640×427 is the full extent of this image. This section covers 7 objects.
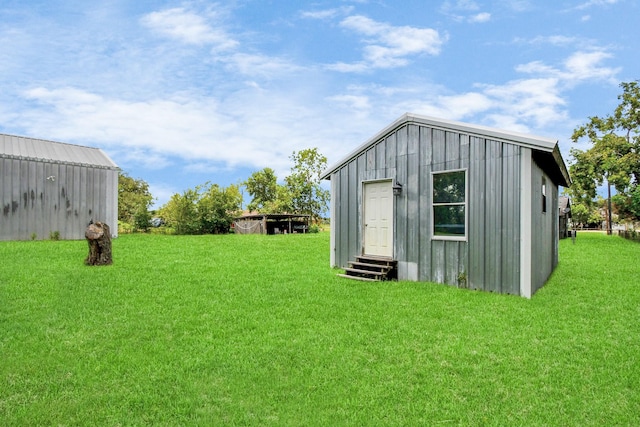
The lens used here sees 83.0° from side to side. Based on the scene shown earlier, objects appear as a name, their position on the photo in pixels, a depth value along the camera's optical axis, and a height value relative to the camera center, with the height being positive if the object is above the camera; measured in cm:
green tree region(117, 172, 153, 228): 2481 +223
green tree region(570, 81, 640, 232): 2252 +448
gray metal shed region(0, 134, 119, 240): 1501 +147
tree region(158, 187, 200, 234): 2494 +66
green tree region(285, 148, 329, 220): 3806 +306
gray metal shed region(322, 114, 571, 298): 682 +43
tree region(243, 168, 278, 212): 4047 +422
